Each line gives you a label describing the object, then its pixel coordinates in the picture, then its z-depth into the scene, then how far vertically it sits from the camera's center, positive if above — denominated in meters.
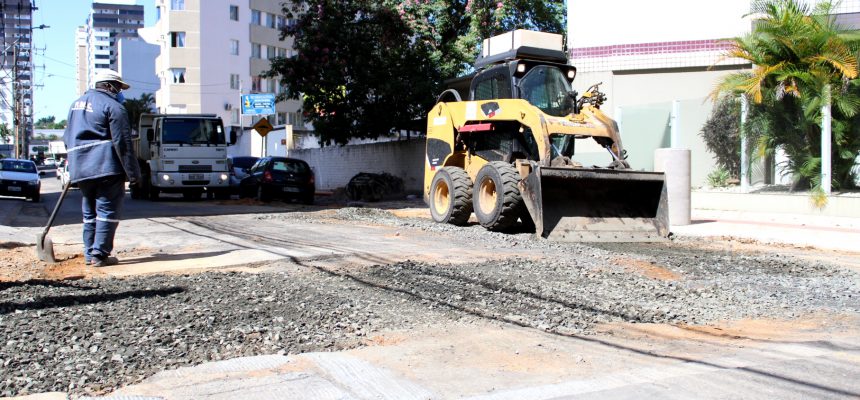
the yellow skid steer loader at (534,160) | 11.48 +0.42
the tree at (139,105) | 66.54 +7.02
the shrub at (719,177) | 18.53 +0.19
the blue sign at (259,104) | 35.88 +3.80
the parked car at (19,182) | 25.10 +0.07
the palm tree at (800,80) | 15.30 +2.16
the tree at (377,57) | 24.25 +4.06
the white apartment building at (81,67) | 161.50 +26.56
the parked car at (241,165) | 27.36 +0.75
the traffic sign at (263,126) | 29.19 +2.20
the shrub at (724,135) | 18.11 +1.19
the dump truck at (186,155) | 22.36 +0.86
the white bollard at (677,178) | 14.56 +0.13
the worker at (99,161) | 7.70 +0.23
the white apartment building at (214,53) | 60.53 +10.63
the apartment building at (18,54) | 63.34 +12.74
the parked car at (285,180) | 21.94 +0.13
